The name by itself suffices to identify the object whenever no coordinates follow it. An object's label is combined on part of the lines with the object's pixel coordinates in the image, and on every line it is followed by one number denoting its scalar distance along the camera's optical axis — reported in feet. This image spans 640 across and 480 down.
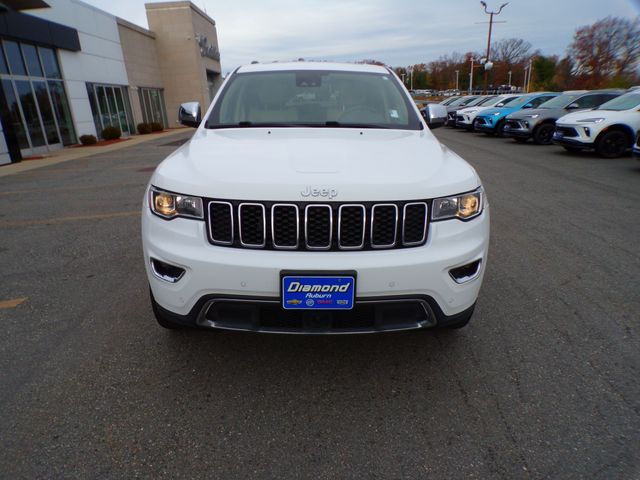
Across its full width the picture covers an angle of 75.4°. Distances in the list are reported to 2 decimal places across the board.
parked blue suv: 52.70
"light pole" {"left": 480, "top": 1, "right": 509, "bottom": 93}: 126.82
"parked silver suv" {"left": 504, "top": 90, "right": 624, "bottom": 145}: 41.98
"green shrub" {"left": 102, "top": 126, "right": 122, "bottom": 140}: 63.52
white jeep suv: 6.42
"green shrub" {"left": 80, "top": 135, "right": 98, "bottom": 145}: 57.36
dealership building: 46.19
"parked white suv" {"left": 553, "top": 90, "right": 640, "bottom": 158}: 32.37
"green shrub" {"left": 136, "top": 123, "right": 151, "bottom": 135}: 76.84
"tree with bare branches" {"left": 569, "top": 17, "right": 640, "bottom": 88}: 195.52
